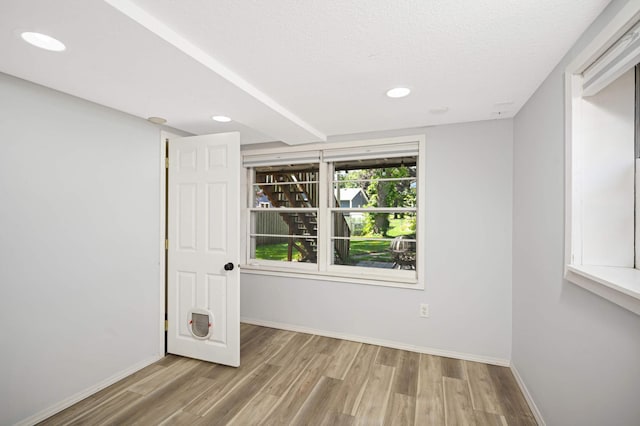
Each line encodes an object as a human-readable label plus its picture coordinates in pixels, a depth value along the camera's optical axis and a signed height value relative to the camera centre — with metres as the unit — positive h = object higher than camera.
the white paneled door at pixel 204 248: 2.60 -0.34
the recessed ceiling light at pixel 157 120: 2.55 +0.82
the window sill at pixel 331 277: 2.96 -0.73
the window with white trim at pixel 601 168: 1.31 +0.22
